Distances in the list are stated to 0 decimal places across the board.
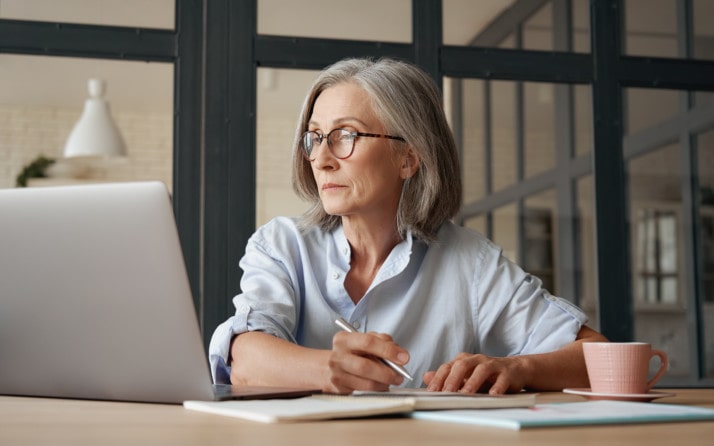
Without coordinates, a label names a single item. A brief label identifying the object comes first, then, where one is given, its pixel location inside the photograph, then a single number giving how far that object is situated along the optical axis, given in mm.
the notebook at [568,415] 875
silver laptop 1049
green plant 3077
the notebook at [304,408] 907
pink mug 1328
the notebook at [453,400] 1007
